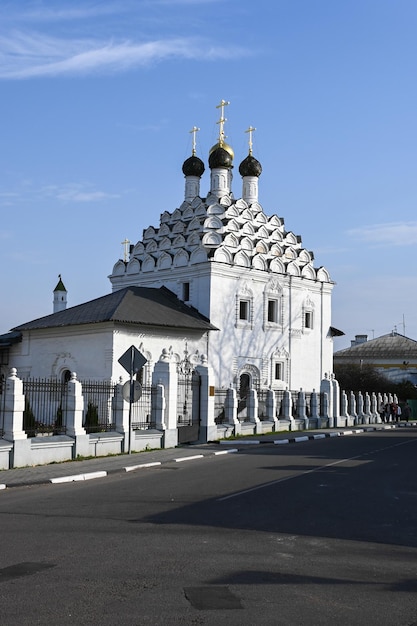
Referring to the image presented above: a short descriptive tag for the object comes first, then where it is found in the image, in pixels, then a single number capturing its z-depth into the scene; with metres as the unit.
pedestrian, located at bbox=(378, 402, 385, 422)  42.81
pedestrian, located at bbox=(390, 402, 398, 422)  43.28
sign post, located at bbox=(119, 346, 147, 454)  16.58
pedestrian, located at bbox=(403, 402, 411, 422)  44.81
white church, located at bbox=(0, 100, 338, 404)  32.69
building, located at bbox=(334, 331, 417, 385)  73.81
